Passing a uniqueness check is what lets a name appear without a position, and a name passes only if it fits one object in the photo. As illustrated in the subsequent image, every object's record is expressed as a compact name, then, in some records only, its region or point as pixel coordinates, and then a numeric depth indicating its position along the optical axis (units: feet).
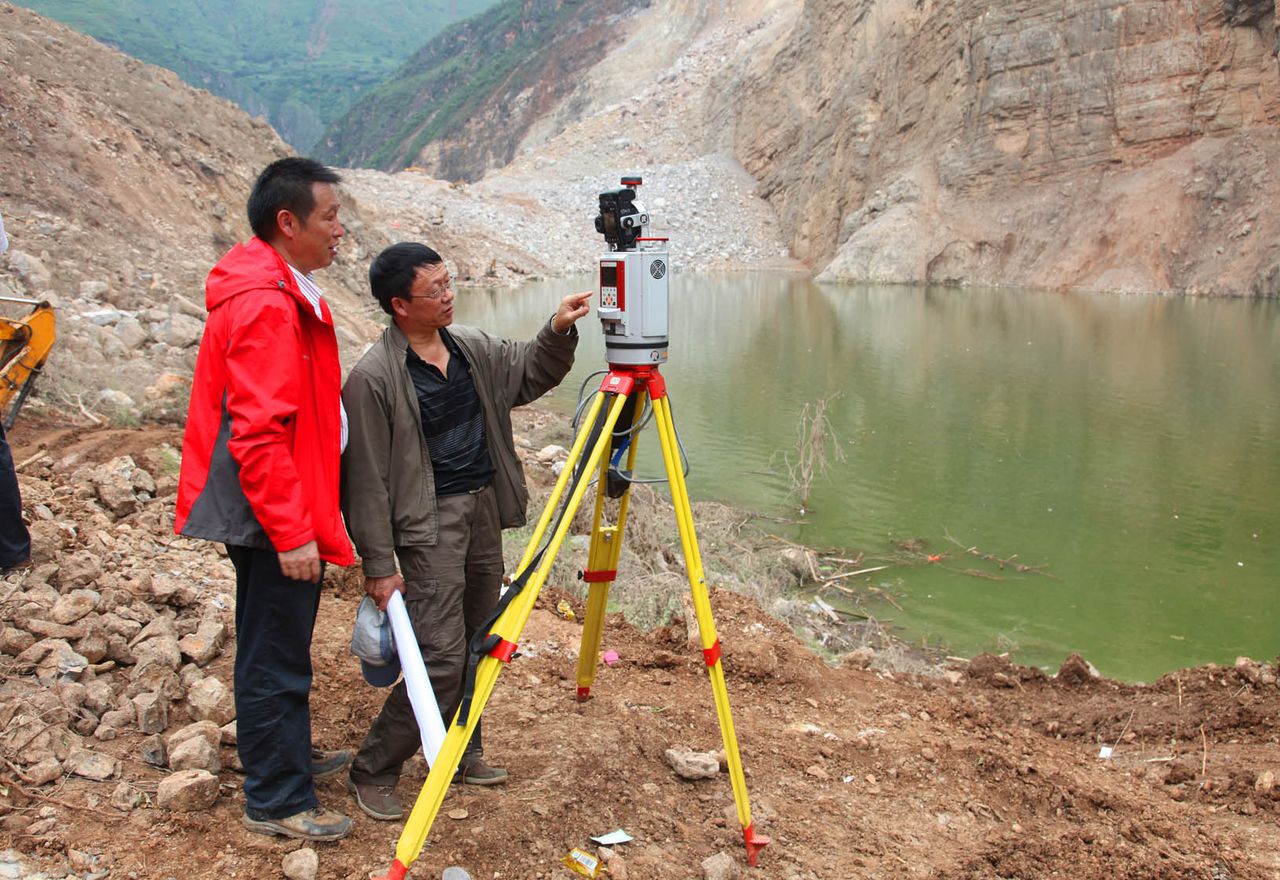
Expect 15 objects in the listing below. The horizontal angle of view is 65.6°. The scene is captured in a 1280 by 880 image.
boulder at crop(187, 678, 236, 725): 9.12
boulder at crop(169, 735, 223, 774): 8.21
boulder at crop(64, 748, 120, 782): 7.95
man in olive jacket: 8.13
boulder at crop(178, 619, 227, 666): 10.19
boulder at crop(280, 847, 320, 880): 7.26
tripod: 6.98
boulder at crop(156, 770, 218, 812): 7.70
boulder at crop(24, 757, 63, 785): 7.71
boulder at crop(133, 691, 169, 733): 8.80
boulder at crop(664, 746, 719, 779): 9.85
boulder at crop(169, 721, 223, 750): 8.45
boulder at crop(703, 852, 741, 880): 8.20
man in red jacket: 7.11
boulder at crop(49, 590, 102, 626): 10.09
